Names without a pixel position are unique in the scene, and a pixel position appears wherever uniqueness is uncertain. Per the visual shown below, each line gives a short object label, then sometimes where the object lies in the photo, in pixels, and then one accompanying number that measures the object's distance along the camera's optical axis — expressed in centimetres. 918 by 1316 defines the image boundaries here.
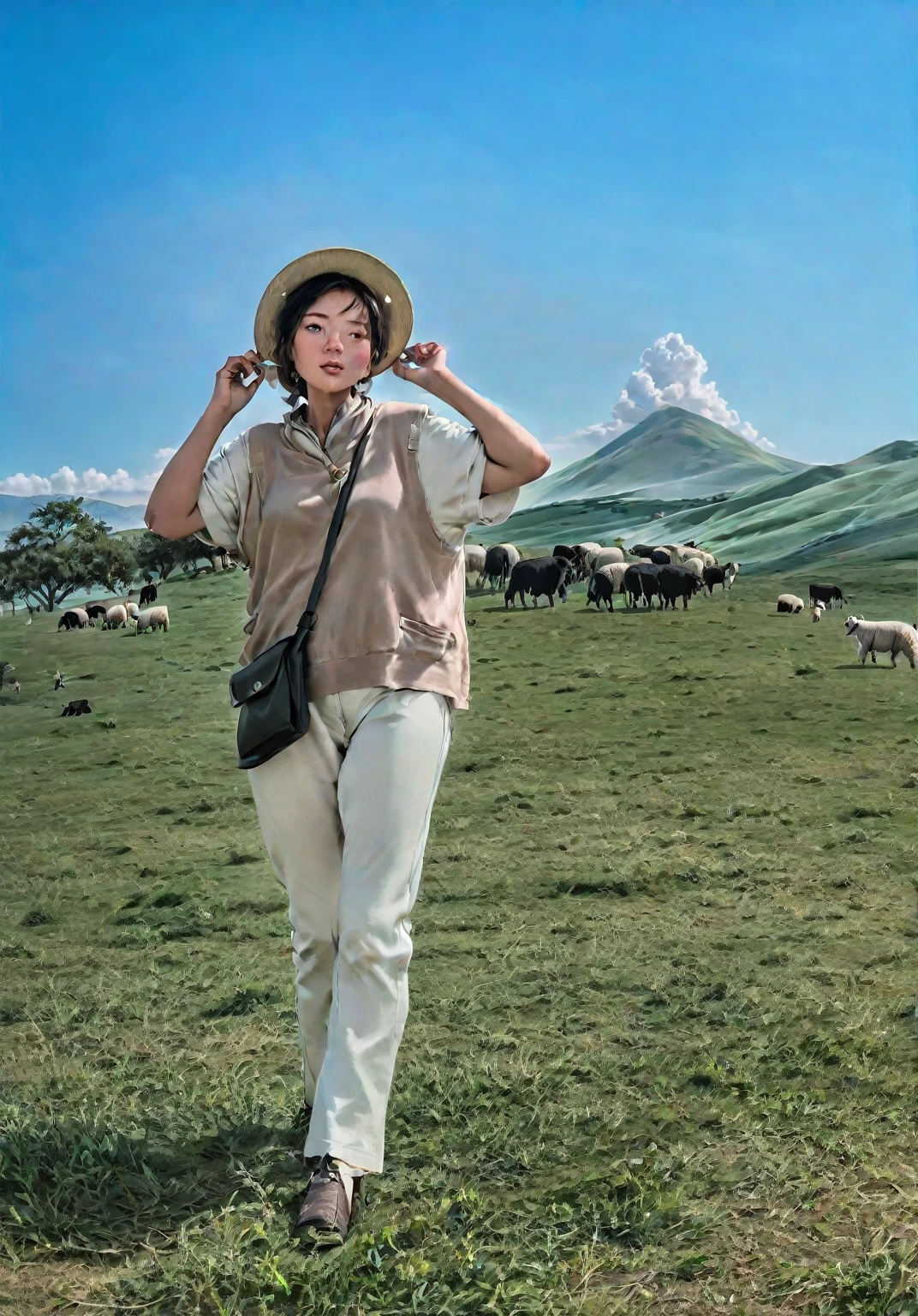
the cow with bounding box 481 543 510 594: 2539
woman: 309
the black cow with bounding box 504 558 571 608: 2378
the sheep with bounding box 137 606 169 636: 1956
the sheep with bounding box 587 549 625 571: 2452
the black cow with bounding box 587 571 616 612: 2297
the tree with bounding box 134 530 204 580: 1980
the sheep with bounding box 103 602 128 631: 2023
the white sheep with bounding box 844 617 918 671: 1585
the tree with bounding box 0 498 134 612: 2089
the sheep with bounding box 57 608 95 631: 2044
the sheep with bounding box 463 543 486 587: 2614
